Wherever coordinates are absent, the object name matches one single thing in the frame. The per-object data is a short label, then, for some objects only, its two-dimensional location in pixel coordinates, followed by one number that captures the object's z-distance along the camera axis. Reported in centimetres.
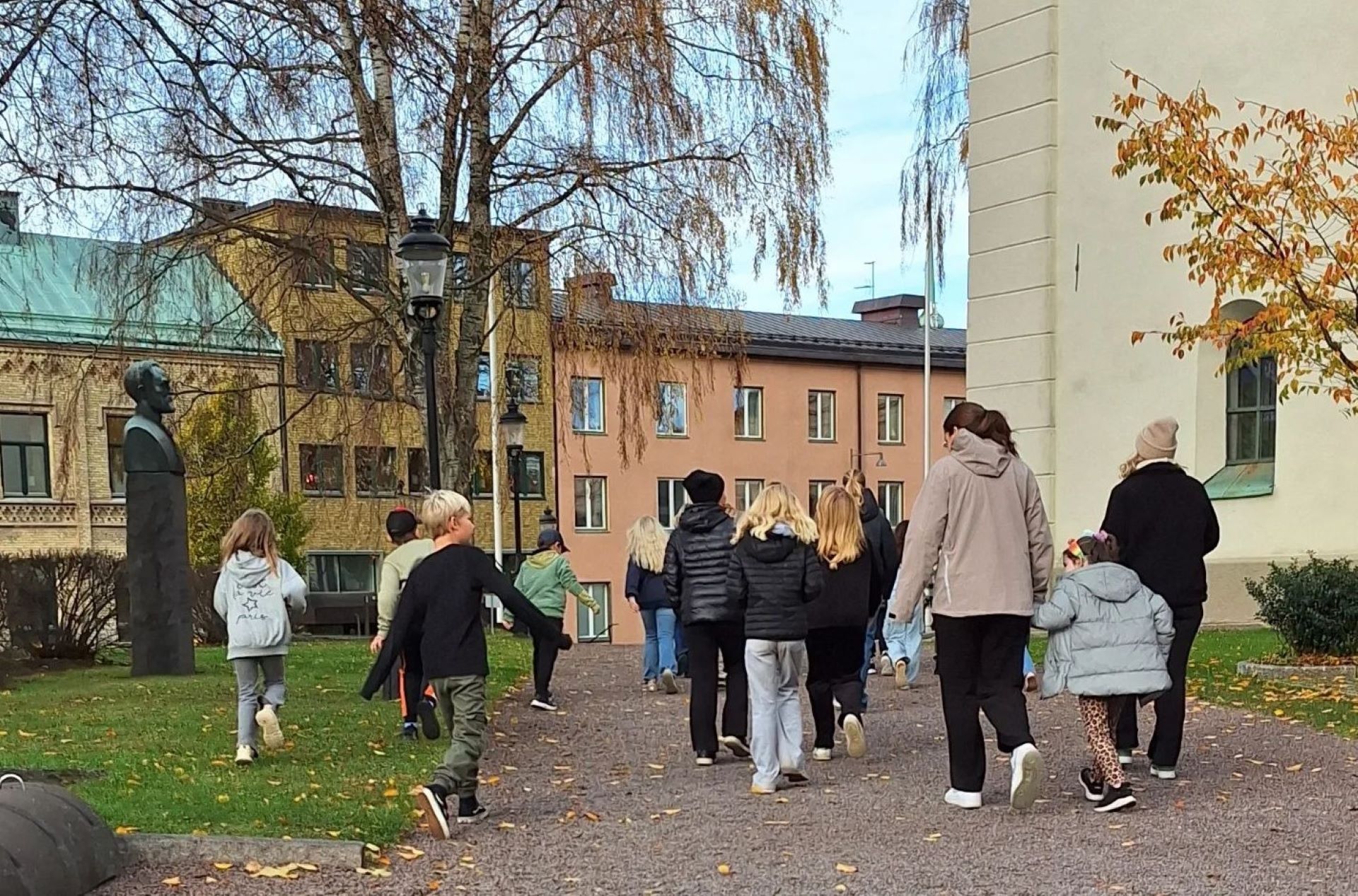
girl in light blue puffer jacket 766
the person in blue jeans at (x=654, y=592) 1473
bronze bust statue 1536
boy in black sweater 766
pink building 5016
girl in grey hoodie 945
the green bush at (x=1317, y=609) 1409
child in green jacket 1328
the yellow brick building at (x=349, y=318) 1697
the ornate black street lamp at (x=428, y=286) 1306
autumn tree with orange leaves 1302
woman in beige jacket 751
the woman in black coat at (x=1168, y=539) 837
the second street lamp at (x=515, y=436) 2702
